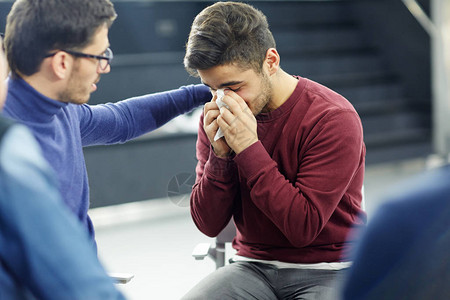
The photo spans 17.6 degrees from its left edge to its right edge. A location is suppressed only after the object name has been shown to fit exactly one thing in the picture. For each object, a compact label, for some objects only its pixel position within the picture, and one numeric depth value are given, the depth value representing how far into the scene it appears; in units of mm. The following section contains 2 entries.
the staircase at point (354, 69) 8188
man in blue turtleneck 3174
